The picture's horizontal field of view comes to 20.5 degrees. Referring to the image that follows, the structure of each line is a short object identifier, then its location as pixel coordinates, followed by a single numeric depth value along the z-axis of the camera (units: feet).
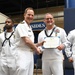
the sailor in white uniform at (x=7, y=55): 12.69
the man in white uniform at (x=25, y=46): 10.59
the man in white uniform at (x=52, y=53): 12.41
